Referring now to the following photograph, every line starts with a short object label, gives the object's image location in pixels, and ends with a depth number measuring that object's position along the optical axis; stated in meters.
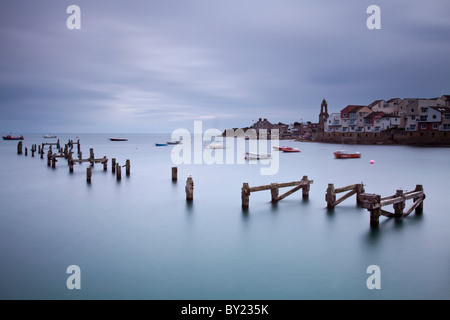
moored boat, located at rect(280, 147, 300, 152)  88.78
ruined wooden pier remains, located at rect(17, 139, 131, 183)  33.03
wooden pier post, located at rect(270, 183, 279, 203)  22.83
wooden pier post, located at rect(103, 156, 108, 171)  40.47
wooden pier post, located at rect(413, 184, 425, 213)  20.40
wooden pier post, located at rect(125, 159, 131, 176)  38.47
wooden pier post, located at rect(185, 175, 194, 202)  23.21
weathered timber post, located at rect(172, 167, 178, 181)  34.11
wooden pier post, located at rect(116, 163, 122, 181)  34.53
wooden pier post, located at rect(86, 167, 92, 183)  32.56
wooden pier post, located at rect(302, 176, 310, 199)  24.22
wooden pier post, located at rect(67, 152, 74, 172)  39.64
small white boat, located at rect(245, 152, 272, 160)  64.25
